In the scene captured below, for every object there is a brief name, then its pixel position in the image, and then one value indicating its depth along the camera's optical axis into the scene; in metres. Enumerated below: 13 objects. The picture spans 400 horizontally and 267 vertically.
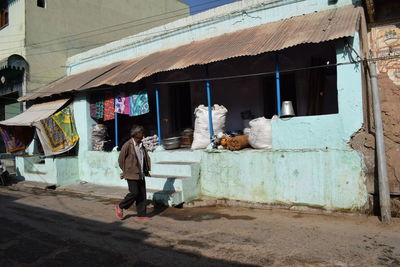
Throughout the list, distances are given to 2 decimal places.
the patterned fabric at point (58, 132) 9.88
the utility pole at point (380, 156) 5.02
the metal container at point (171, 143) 8.71
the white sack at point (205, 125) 7.83
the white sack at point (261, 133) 6.61
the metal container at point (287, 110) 6.37
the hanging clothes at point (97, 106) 10.21
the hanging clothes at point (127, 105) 9.30
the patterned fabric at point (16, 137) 10.95
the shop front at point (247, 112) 5.70
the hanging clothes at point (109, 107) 9.80
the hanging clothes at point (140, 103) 9.08
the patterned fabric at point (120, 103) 9.41
